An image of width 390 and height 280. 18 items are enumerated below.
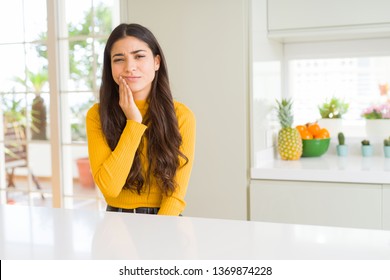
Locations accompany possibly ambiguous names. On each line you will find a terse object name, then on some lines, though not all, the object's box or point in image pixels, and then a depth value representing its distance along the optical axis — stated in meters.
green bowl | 2.99
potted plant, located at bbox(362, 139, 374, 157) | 3.08
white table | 0.94
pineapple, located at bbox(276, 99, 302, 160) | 2.88
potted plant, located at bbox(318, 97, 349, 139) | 3.21
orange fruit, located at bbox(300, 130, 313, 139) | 3.01
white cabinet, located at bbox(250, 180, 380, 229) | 2.46
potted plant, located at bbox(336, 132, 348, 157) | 3.09
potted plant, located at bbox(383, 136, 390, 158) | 2.97
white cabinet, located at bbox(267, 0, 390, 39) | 2.61
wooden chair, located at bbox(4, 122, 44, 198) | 6.75
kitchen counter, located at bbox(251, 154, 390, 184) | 2.44
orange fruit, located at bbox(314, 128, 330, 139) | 3.04
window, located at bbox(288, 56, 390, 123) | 3.13
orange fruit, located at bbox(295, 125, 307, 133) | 3.05
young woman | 1.69
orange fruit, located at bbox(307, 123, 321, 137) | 3.04
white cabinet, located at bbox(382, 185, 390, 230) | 2.42
